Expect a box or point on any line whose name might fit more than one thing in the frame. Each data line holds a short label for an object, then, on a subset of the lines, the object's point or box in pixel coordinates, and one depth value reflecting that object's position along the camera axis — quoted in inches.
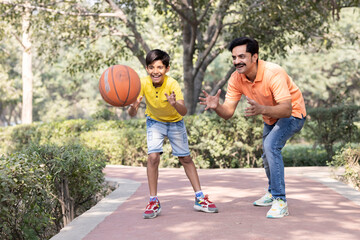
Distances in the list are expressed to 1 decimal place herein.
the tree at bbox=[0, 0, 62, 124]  594.4
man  203.6
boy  219.8
